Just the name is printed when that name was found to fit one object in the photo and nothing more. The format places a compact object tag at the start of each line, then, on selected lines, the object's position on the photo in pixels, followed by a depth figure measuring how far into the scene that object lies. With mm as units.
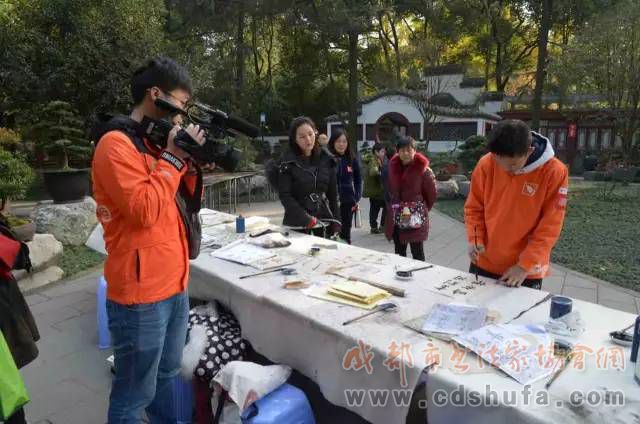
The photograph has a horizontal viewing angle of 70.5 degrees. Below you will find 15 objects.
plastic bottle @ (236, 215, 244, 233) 3791
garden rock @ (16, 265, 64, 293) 4672
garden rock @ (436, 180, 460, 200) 10914
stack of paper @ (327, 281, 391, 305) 2223
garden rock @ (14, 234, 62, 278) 4832
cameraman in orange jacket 1546
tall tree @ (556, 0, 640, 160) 10242
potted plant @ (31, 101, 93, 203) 6934
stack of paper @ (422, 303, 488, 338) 1892
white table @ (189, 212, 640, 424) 1582
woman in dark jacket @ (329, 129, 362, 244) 5871
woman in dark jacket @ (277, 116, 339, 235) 3662
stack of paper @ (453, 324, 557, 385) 1603
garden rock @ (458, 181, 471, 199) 10758
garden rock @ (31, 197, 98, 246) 5828
